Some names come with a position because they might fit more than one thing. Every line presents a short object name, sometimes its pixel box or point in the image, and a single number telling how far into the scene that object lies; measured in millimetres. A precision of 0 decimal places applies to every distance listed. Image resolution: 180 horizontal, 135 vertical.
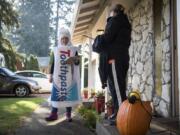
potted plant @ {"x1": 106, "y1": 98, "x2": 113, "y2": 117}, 3947
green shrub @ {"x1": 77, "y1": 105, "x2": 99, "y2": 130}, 4536
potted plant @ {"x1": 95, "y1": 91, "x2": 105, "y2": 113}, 5408
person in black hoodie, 3411
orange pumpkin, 2995
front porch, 4047
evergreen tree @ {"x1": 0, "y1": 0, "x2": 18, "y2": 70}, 11237
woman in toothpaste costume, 4829
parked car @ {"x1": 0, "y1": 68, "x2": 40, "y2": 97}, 11220
